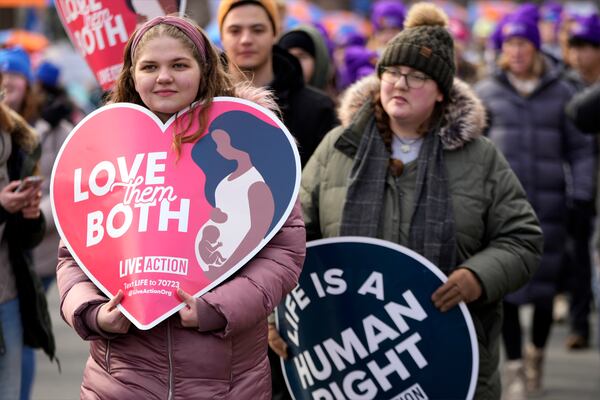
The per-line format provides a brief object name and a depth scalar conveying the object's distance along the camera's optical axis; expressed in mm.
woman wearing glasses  8578
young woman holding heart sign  6828
